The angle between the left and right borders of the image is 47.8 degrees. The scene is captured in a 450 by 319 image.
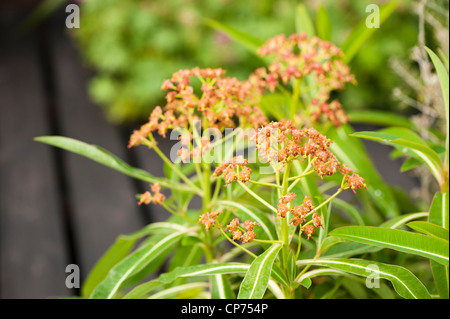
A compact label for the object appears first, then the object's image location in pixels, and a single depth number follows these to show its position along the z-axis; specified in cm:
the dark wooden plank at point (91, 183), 127
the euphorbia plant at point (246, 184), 47
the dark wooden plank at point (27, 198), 113
